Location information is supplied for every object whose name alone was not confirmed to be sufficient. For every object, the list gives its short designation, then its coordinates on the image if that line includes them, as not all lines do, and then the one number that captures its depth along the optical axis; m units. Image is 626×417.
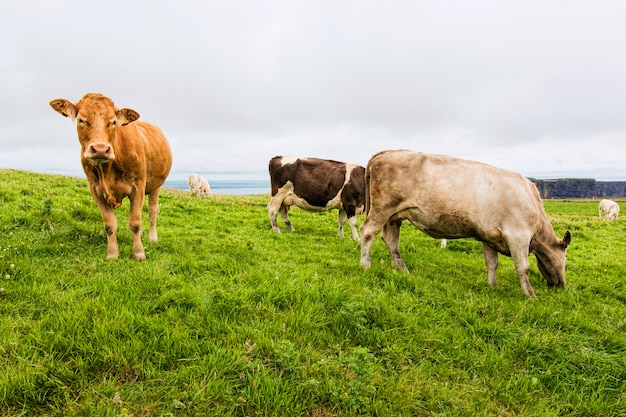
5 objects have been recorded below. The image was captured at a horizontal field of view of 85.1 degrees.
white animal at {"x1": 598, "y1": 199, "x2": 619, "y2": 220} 33.07
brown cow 4.85
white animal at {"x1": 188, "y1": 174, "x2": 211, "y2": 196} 27.35
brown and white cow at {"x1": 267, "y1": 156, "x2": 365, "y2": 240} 11.22
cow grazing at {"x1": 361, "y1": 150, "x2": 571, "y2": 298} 6.12
